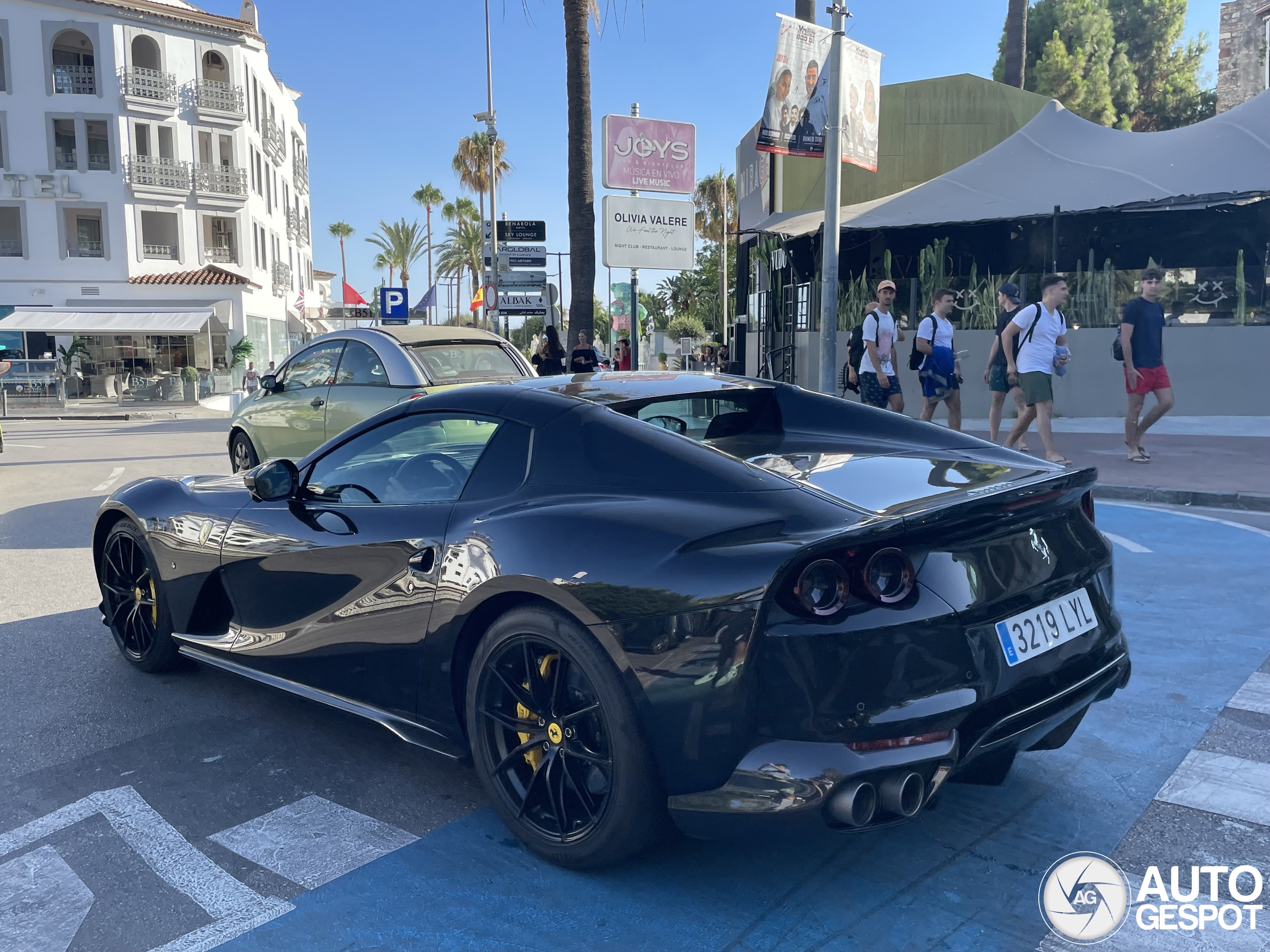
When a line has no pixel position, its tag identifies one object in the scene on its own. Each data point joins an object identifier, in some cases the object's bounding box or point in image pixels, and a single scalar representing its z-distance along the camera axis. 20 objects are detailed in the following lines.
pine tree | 40.22
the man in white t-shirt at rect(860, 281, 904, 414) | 10.79
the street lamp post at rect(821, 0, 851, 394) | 12.25
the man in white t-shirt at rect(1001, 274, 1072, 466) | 10.02
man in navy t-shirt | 10.41
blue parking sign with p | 24.41
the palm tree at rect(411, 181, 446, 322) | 89.62
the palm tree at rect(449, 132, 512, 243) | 65.56
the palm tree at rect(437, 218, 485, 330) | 75.38
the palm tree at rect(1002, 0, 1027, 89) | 25.00
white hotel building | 35.22
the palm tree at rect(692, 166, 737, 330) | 67.31
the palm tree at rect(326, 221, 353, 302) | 108.44
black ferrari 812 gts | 2.44
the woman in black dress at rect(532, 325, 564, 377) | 16.42
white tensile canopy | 17.27
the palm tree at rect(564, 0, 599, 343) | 16.66
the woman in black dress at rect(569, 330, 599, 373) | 14.71
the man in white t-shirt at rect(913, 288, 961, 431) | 11.10
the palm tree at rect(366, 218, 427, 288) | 90.00
